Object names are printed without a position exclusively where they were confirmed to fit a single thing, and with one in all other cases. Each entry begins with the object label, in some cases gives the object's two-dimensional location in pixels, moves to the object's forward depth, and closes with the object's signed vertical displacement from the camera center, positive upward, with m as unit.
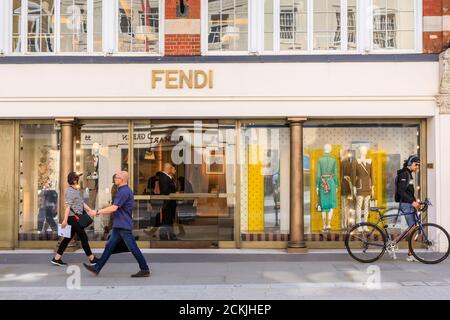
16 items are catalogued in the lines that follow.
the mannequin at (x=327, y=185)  12.94 -0.47
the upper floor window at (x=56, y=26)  12.78 +2.87
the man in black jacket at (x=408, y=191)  11.30 -0.53
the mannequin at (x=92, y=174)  13.03 -0.23
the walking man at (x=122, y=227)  9.65 -1.00
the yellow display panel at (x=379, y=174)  12.94 -0.24
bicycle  11.17 -1.45
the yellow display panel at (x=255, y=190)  12.84 -0.57
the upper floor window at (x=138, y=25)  12.74 +2.86
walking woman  10.63 -0.83
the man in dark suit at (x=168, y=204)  12.78 -0.85
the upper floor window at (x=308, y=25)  12.62 +2.84
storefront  12.32 +0.43
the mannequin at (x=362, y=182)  12.91 -0.41
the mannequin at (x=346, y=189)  12.92 -0.56
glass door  12.77 -0.35
